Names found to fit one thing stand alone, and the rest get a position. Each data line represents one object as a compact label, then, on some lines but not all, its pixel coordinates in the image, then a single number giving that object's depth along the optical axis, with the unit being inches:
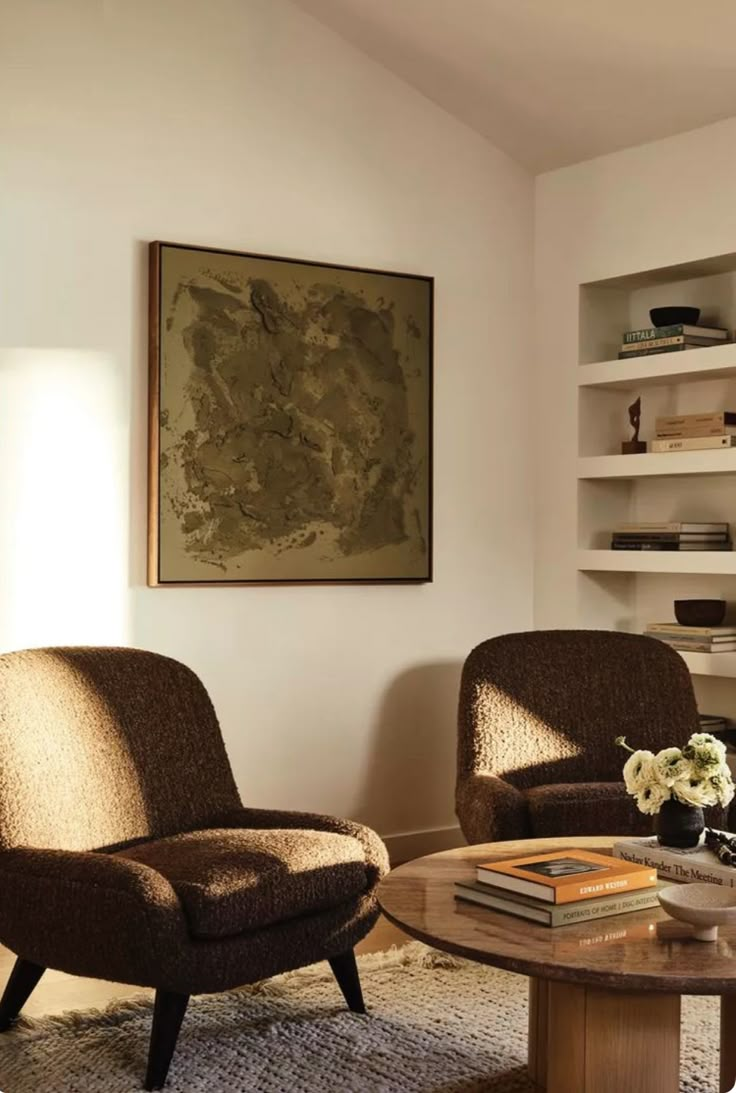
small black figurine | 189.3
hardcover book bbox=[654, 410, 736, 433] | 173.5
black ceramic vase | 109.4
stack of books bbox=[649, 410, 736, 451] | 173.3
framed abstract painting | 164.2
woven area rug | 113.8
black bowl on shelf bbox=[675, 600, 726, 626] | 175.9
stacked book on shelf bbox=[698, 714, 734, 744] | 176.2
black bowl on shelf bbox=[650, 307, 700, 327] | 179.9
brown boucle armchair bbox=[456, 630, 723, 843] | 155.9
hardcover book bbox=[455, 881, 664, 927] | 97.1
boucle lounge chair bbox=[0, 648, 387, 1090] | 107.2
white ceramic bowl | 92.4
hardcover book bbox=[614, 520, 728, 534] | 178.2
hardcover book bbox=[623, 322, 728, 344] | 178.2
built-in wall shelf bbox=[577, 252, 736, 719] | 177.5
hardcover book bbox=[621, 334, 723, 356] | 178.4
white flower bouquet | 107.4
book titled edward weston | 98.3
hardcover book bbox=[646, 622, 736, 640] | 174.7
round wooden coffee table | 87.5
